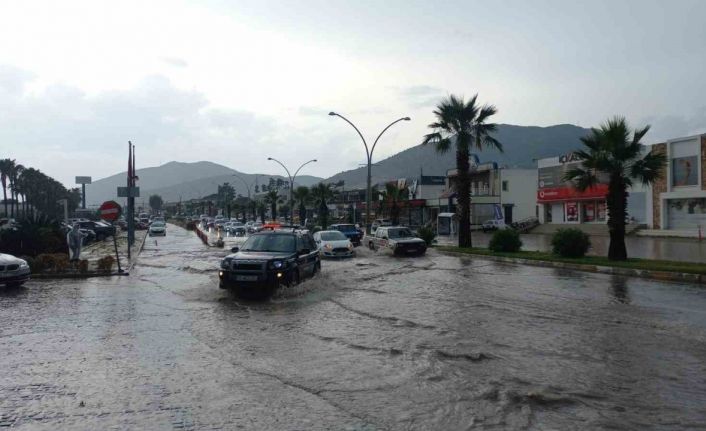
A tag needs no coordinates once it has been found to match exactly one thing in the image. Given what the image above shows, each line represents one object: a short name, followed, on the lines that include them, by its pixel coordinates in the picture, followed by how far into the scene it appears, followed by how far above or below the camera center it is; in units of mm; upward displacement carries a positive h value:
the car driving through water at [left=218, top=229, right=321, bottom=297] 13695 -1087
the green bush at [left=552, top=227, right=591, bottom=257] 23641 -1022
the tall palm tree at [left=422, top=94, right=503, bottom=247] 30953 +4446
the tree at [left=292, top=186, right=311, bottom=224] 69906 +2508
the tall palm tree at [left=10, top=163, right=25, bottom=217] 90875 +6181
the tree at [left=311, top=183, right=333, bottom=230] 64312 +2621
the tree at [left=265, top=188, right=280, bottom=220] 81062 +2458
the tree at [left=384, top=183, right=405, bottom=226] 55906 +1844
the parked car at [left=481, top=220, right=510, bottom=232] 56719 -741
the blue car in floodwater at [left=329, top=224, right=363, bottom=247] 37438 -914
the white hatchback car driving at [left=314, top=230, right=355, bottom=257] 27406 -1259
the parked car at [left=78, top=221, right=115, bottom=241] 46906 -804
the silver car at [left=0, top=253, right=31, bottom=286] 15672 -1387
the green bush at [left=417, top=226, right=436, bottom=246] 35781 -1057
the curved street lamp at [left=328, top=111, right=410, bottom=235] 38750 +4091
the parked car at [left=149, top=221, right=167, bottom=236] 55188 -1033
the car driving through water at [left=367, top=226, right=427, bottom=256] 29094 -1189
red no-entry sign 22219 +254
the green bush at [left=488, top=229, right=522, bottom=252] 27734 -1109
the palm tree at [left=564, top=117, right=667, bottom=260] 21531 +1916
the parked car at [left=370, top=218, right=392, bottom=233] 61219 -499
